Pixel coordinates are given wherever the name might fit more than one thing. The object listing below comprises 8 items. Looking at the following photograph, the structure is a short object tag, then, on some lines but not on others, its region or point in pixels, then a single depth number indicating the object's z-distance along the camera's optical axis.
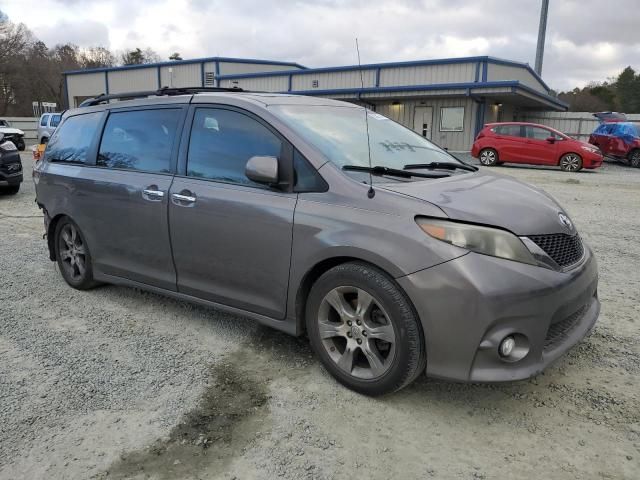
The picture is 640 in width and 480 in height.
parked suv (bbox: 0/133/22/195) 10.35
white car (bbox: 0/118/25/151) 25.05
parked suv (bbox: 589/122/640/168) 20.11
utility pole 30.86
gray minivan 2.72
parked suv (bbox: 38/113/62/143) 27.77
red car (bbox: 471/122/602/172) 17.52
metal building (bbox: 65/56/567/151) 24.25
